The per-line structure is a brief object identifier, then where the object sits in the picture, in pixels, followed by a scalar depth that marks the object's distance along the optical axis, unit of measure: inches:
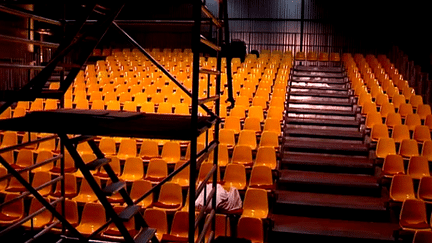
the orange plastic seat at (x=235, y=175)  239.1
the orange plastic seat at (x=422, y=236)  180.4
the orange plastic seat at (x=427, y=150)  260.8
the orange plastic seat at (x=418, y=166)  244.1
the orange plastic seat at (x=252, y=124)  299.0
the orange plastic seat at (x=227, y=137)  281.0
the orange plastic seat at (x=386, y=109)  323.5
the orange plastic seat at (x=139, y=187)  215.9
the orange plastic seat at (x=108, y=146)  273.1
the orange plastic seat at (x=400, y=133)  286.2
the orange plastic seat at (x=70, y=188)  229.7
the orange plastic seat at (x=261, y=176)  237.0
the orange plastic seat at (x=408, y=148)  265.6
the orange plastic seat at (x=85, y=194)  225.0
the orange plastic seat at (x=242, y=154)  261.0
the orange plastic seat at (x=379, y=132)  286.1
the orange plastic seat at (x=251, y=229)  193.5
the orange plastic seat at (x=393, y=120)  307.2
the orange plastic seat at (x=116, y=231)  194.9
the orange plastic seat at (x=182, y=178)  238.5
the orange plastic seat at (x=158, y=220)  197.9
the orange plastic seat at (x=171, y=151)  264.7
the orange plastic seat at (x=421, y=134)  283.9
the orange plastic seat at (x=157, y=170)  242.6
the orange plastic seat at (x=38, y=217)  209.2
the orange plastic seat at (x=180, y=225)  197.2
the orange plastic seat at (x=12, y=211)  213.6
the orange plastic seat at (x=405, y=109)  328.5
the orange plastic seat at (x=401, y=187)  225.6
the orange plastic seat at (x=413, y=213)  205.8
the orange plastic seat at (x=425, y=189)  223.8
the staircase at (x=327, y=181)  199.5
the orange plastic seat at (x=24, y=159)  259.6
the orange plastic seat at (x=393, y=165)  246.7
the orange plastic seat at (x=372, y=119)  303.9
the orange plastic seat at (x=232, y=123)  299.3
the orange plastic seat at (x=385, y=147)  263.9
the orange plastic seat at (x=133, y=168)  245.1
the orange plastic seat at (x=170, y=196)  219.5
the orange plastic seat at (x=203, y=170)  233.1
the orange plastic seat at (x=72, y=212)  206.1
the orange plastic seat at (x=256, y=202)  212.8
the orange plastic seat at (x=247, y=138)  279.1
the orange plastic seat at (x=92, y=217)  203.3
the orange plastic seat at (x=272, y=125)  295.9
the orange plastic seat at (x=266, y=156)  254.2
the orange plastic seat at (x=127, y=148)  270.4
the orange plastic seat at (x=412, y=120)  306.2
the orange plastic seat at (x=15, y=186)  233.7
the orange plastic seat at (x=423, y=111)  323.3
